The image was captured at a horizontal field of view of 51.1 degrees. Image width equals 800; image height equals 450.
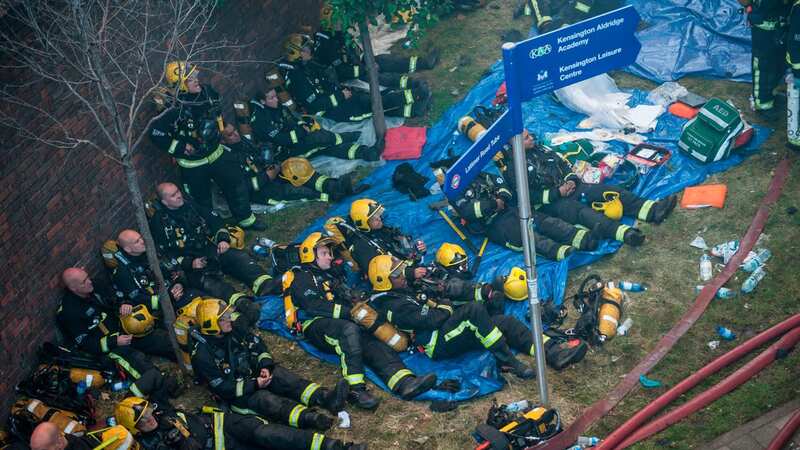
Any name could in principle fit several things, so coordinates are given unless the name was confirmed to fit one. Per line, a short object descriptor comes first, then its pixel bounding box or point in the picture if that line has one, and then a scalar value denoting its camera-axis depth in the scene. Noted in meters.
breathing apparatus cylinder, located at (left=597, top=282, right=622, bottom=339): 9.49
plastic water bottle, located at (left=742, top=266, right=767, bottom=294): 9.56
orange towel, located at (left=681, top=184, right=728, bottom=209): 11.03
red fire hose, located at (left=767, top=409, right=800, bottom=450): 7.22
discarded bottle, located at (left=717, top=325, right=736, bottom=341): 9.05
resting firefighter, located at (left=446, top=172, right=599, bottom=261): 10.72
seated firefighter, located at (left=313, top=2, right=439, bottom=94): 14.17
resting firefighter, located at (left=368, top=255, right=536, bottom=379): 9.31
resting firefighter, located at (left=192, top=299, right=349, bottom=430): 9.10
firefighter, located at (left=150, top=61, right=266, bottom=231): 11.58
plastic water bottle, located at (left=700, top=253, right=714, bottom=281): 9.97
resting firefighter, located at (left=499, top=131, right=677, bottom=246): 10.98
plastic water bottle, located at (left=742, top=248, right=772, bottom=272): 9.80
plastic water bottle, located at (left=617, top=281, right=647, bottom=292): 10.07
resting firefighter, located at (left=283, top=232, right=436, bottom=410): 9.28
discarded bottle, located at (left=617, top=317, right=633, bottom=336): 9.57
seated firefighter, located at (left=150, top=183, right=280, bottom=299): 11.03
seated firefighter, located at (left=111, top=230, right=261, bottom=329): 10.44
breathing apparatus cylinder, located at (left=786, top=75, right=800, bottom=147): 11.32
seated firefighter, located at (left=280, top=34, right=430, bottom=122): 13.69
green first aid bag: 11.45
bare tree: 8.70
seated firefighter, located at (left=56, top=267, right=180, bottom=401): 9.81
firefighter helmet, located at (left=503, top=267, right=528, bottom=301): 10.16
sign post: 6.51
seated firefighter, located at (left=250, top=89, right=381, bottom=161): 13.05
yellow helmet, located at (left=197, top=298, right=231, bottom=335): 9.34
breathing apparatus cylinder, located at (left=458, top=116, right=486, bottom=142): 12.71
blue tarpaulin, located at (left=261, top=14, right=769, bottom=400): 9.59
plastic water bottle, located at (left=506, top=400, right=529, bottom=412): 8.66
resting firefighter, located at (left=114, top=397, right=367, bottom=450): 8.45
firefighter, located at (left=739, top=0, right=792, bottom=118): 11.77
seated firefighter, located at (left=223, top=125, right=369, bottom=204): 12.48
